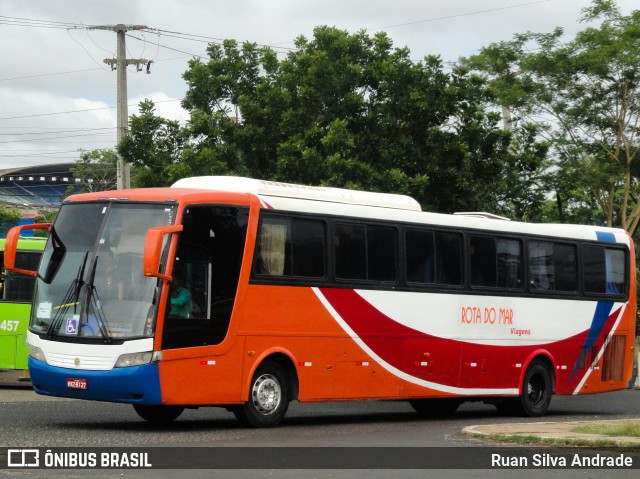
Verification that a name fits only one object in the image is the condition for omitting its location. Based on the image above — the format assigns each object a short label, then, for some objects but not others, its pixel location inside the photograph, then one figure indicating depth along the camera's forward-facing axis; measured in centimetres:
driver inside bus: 1641
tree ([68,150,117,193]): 9475
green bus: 2819
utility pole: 3926
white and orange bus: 1633
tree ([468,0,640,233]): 3672
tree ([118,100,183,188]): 3538
